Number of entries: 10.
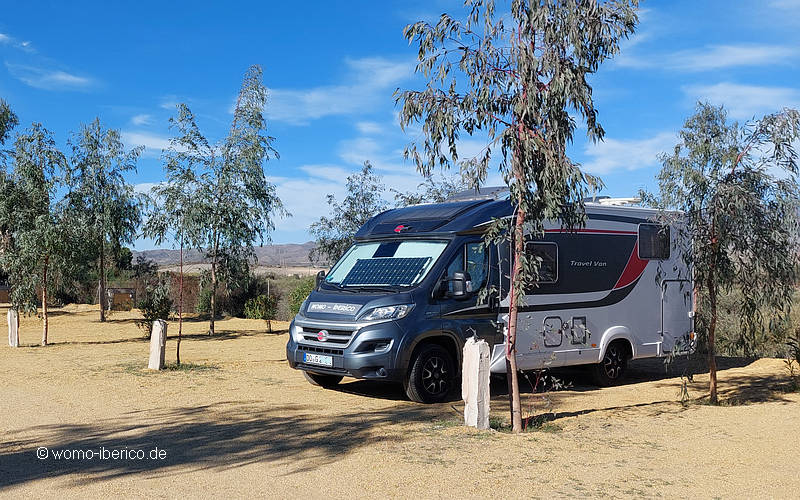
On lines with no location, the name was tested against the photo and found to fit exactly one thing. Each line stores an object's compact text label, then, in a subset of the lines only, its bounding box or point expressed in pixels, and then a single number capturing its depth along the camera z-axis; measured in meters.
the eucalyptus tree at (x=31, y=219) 16.72
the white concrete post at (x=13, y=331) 16.53
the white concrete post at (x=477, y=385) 7.70
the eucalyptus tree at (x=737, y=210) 8.81
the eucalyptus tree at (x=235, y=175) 12.90
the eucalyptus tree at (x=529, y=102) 7.25
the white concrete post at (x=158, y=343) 12.51
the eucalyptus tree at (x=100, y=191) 23.50
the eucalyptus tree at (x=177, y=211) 12.66
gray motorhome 9.31
